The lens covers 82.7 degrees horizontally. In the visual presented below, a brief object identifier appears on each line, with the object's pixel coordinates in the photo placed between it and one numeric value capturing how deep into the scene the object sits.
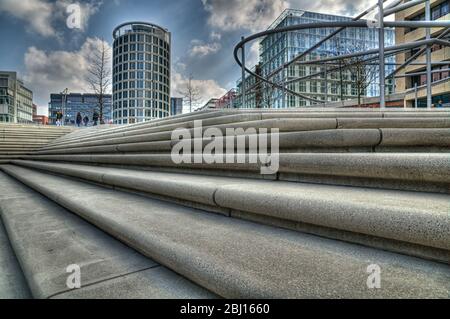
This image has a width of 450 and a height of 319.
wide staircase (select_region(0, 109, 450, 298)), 1.22
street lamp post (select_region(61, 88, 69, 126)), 33.03
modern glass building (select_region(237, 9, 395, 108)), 45.06
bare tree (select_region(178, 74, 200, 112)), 31.02
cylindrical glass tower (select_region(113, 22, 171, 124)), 75.75
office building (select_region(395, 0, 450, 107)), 25.34
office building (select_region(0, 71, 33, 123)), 66.69
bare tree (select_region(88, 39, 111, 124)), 28.67
